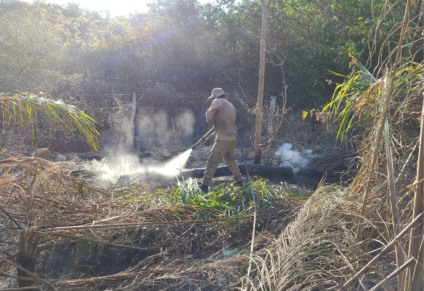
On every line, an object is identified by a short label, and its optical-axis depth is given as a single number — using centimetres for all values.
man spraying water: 841
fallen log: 981
